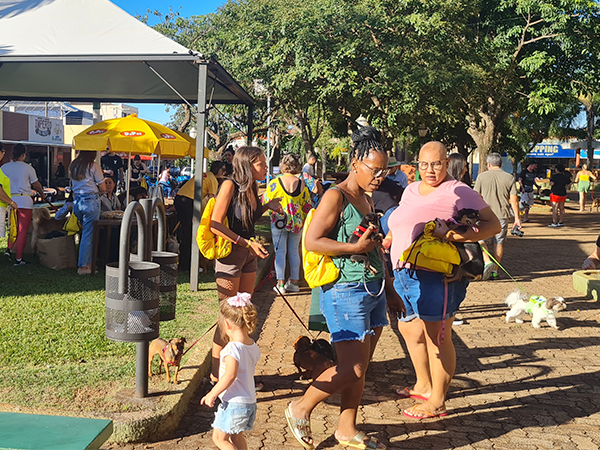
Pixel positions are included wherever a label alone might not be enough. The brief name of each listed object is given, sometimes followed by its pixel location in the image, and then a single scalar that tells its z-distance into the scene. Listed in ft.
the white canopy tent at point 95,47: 26.55
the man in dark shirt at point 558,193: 62.34
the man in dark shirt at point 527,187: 69.82
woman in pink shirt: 13.61
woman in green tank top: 11.98
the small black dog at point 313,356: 15.51
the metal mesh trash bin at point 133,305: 13.15
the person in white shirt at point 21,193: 30.60
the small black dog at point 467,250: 13.33
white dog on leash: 22.75
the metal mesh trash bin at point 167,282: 14.87
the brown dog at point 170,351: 14.64
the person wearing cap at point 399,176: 22.31
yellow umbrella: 32.91
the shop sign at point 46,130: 102.53
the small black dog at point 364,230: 11.65
